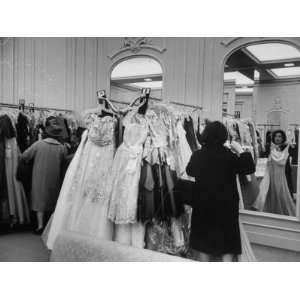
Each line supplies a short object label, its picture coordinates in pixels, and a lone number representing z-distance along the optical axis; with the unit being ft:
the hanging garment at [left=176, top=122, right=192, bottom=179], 6.15
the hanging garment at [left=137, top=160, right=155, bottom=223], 5.98
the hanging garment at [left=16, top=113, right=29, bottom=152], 9.15
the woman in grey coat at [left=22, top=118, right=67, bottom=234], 8.13
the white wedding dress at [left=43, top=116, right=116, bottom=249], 6.54
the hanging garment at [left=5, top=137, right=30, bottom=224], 8.39
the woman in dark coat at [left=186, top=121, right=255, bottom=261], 5.52
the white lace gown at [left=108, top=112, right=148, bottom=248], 6.07
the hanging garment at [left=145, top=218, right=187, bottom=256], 6.11
